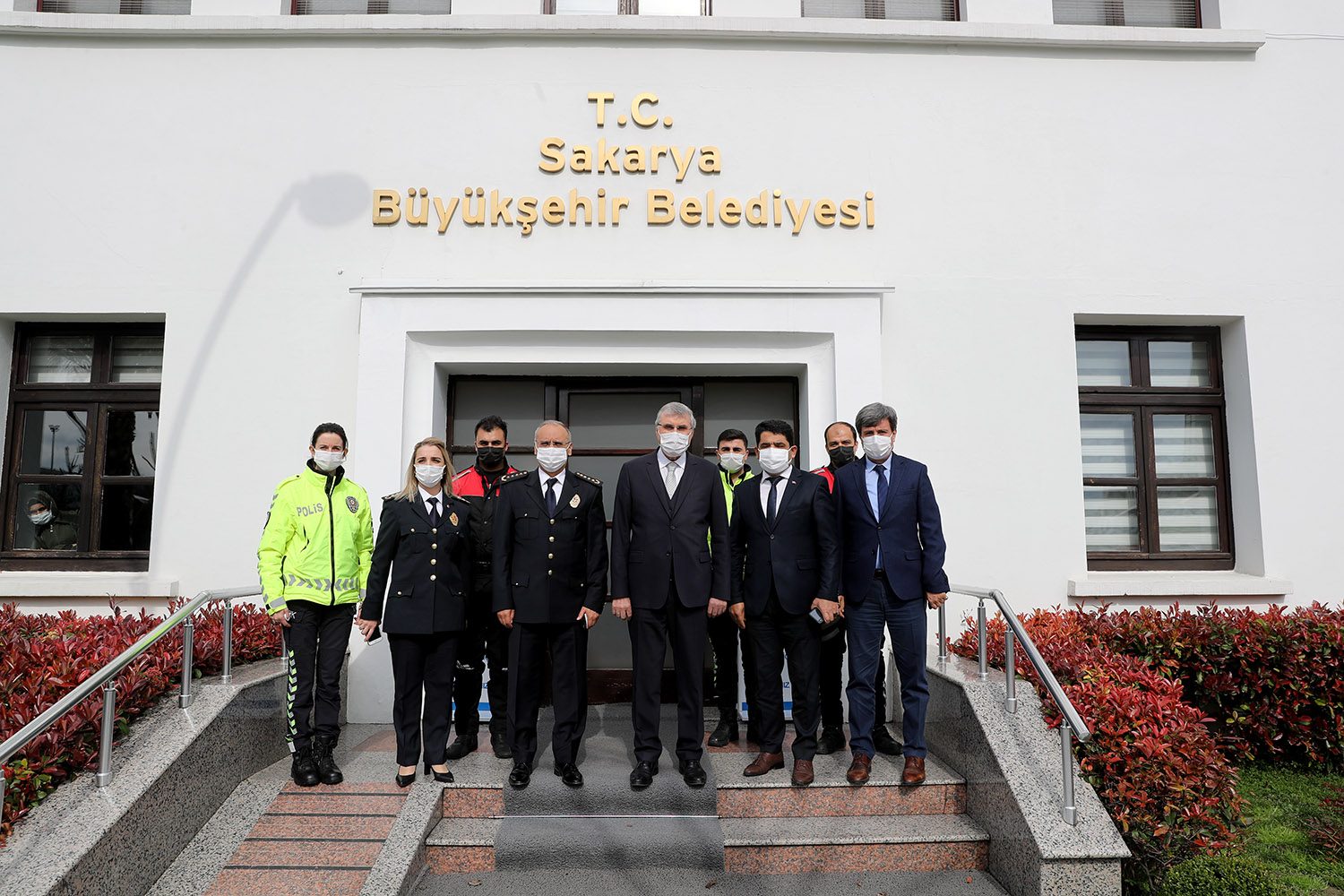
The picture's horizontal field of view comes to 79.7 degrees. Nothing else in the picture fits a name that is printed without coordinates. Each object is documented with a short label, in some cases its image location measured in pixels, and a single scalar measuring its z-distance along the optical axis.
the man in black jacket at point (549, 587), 4.71
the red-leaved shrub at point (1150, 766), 4.05
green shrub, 3.68
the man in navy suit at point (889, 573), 4.79
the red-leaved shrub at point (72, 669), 3.89
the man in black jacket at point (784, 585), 4.78
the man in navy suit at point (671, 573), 4.71
